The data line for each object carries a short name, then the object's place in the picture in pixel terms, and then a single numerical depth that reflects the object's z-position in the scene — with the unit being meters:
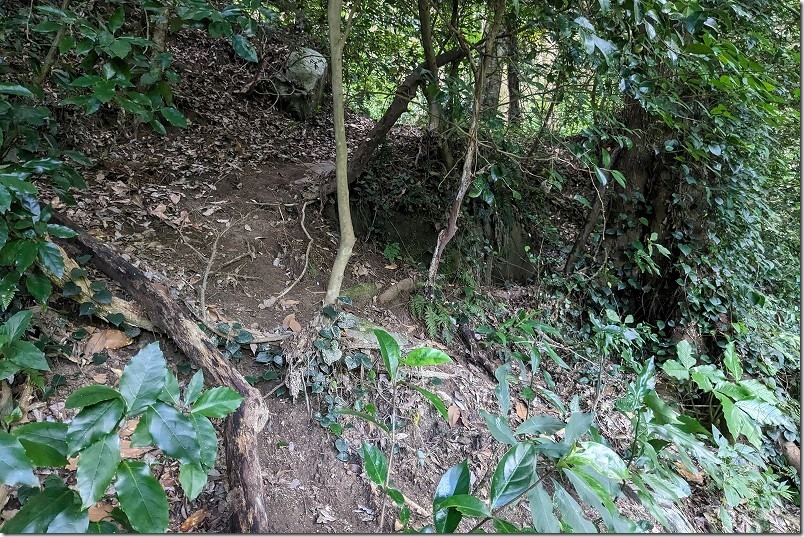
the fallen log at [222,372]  1.92
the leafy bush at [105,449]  0.95
